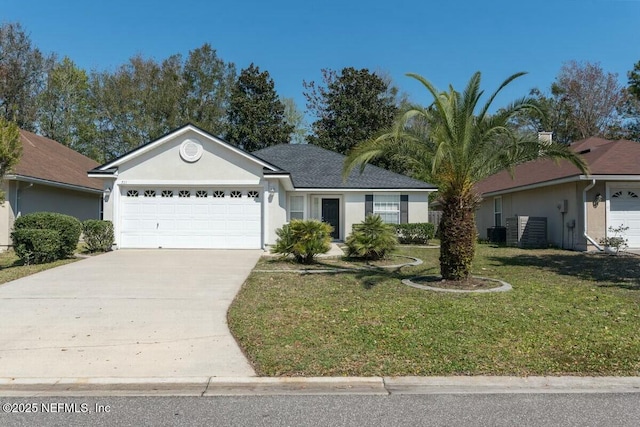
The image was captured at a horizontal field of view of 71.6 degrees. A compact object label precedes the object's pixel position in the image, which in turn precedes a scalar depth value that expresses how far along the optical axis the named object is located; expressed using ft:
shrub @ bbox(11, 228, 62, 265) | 38.99
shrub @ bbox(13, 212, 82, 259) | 40.57
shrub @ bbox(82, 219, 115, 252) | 48.34
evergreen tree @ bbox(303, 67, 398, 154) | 116.26
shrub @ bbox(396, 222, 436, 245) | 64.95
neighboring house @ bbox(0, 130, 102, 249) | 53.06
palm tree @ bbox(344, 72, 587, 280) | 29.43
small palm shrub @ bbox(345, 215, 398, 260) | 43.93
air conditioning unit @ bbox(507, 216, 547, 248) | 59.93
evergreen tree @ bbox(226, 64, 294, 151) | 121.70
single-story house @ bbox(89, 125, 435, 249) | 52.60
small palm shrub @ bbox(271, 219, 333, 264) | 41.73
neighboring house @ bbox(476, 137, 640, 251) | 52.19
